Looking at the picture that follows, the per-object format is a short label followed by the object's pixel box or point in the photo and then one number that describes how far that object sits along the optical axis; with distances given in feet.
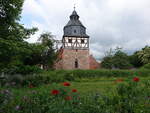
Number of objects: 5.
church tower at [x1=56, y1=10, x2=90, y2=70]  69.14
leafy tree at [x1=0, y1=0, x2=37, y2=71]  16.11
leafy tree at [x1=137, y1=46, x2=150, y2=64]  84.68
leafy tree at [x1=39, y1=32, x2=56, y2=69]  51.91
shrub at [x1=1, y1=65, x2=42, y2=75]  27.07
